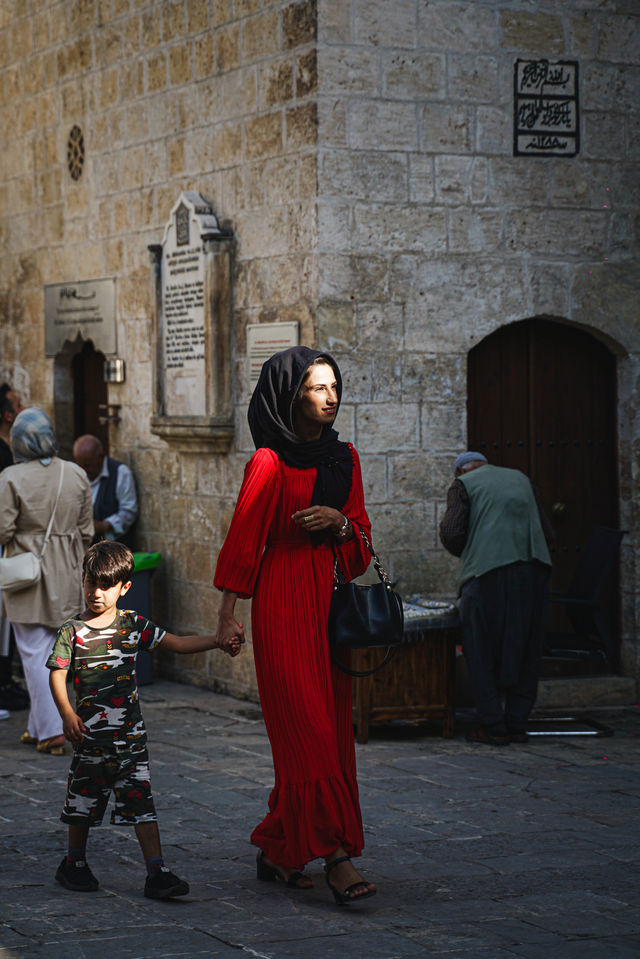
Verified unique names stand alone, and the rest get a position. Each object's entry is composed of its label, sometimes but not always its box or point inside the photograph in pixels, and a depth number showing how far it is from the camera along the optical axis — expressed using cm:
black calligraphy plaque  884
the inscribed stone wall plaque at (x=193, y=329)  920
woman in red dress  499
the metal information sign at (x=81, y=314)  1081
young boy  495
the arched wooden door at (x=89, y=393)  1139
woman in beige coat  774
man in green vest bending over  789
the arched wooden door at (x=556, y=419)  906
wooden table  784
